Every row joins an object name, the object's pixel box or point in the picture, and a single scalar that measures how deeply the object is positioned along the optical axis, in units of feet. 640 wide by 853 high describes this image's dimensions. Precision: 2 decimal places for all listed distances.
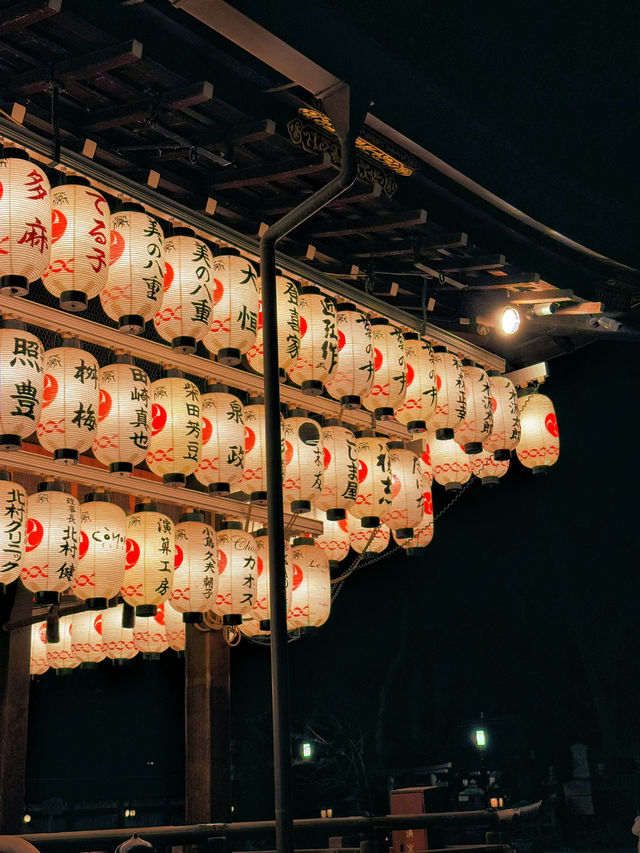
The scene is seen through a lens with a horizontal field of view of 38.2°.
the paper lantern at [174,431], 18.28
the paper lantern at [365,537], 25.76
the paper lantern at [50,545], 17.15
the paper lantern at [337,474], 21.02
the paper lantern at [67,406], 16.33
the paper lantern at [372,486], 22.02
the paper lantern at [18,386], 15.15
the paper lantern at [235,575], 20.38
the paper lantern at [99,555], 18.33
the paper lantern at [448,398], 22.50
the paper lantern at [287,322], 18.88
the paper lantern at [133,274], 16.30
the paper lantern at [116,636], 27.78
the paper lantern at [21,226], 14.55
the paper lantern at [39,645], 28.94
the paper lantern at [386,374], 21.22
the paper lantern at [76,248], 15.44
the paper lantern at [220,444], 18.90
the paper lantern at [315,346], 19.49
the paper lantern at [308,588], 22.29
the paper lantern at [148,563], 19.25
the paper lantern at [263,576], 21.63
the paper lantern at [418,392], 21.99
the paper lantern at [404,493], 22.90
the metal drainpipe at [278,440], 9.77
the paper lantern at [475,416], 23.12
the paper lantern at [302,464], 20.02
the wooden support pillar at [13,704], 20.93
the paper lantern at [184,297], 17.20
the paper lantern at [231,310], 18.07
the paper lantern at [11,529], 16.44
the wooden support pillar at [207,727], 22.22
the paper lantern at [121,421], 17.24
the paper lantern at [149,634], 28.37
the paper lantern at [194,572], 19.69
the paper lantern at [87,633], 27.68
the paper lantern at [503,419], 24.52
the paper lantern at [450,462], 25.77
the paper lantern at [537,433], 25.86
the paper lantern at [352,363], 20.22
